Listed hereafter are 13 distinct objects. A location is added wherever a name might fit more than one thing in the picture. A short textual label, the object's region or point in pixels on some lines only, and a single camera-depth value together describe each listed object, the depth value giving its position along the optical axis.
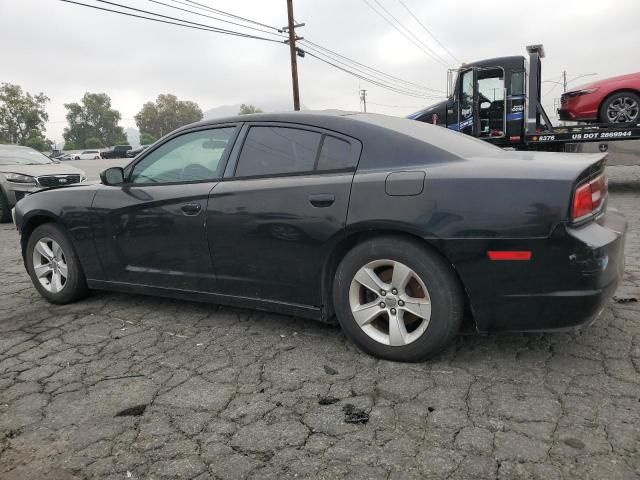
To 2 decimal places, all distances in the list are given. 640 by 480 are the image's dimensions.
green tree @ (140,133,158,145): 84.84
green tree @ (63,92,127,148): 99.69
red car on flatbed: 9.62
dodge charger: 2.45
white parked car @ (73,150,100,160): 58.56
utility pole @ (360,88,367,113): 83.35
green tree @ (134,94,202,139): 101.25
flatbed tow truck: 10.21
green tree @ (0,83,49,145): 74.38
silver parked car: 9.45
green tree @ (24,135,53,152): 74.62
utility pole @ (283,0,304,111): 27.86
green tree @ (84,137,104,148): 87.31
